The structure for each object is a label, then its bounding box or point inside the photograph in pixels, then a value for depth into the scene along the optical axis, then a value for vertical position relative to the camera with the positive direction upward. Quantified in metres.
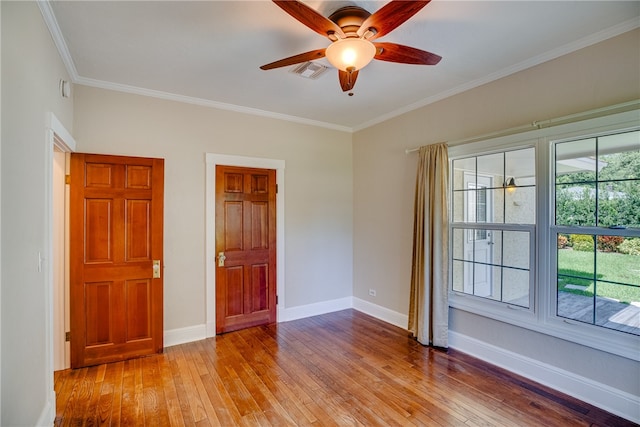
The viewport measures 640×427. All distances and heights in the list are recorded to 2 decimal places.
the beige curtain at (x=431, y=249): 3.33 -0.40
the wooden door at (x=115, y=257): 2.97 -0.46
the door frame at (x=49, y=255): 2.14 -0.30
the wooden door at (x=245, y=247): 3.82 -0.45
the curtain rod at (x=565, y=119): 2.22 +0.74
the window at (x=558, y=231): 2.32 -0.16
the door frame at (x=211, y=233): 3.72 -0.25
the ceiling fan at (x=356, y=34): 1.64 +1.06
